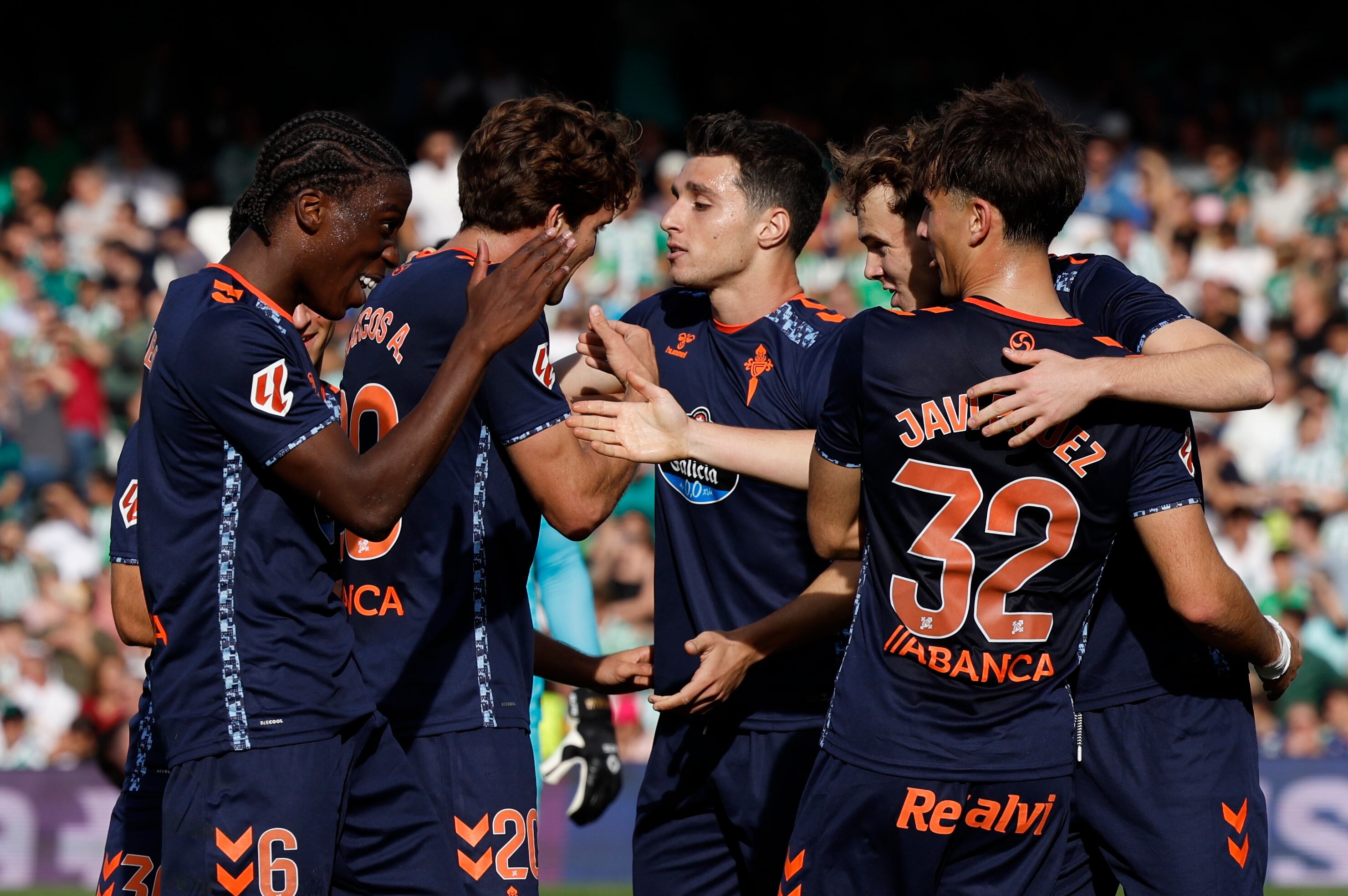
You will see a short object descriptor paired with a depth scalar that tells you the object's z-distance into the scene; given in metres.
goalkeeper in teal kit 10.20
